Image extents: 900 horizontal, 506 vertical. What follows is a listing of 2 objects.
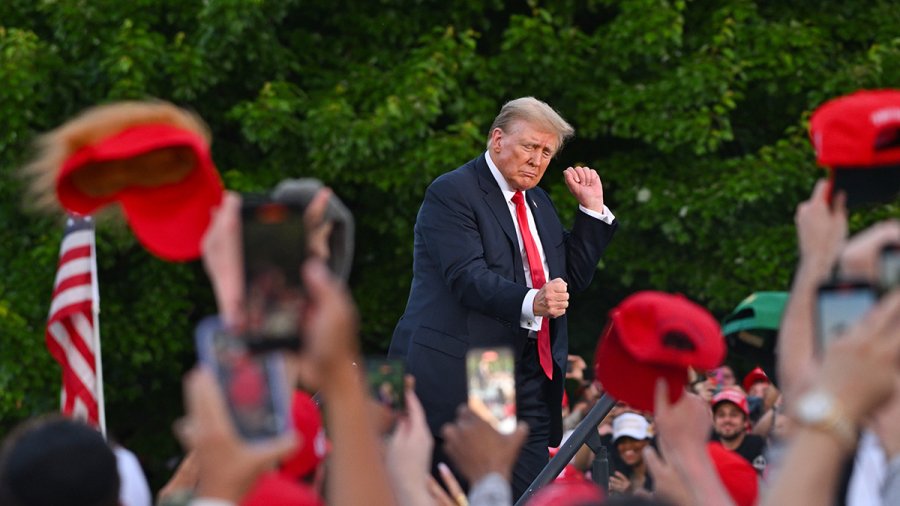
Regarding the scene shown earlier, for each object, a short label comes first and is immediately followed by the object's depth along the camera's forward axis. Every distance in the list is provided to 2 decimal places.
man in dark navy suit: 11.43
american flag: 13.38
